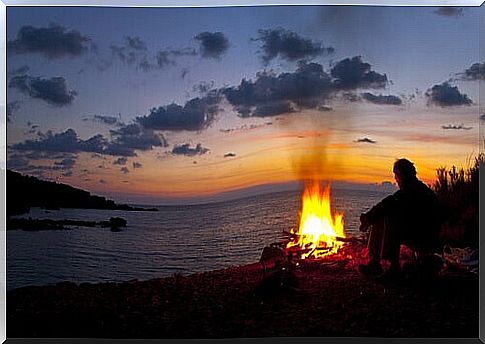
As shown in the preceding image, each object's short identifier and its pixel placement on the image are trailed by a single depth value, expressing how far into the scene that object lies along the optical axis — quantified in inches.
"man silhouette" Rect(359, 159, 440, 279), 173.5
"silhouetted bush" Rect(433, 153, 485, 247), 174.4
